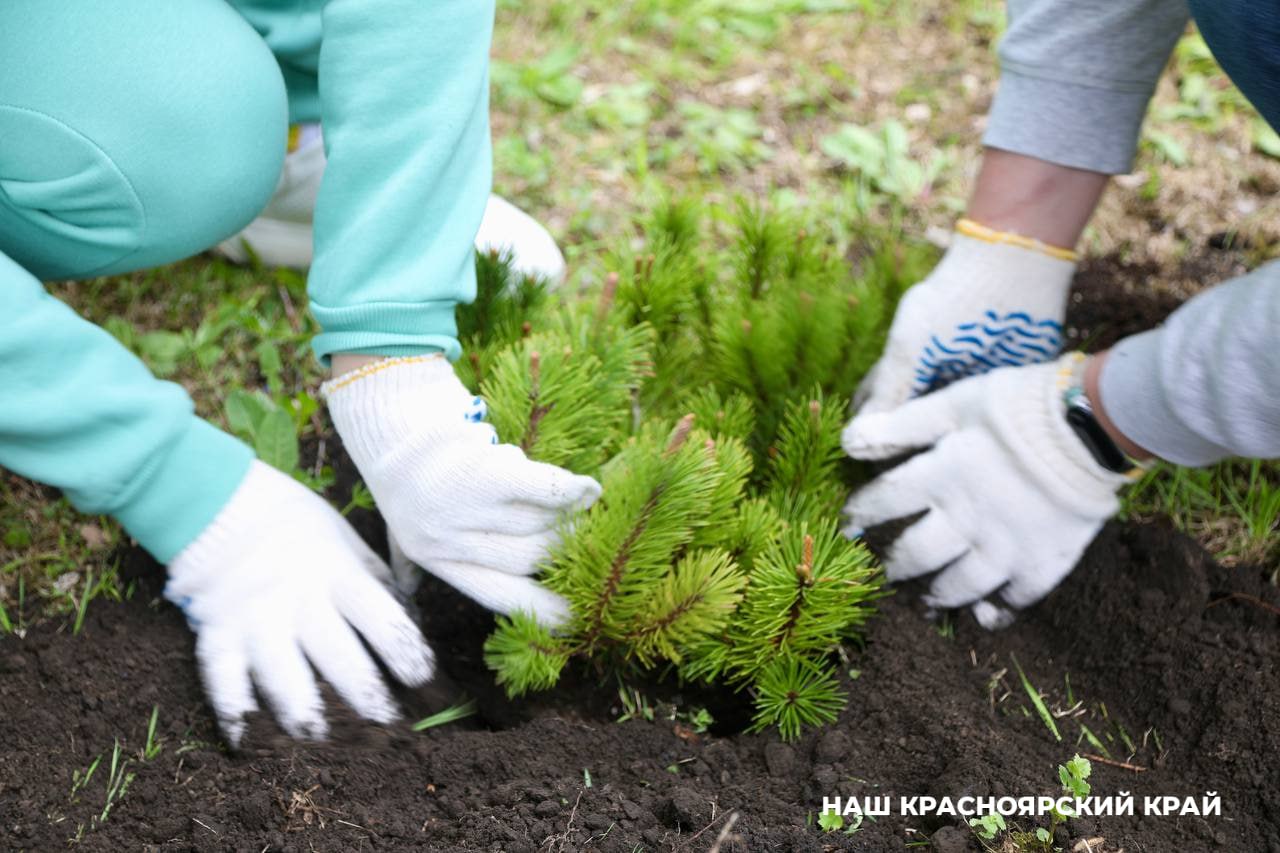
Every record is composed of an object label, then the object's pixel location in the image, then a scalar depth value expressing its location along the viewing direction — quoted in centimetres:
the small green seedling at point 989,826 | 131
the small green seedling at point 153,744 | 151
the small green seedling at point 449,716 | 159
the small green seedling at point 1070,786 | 132
